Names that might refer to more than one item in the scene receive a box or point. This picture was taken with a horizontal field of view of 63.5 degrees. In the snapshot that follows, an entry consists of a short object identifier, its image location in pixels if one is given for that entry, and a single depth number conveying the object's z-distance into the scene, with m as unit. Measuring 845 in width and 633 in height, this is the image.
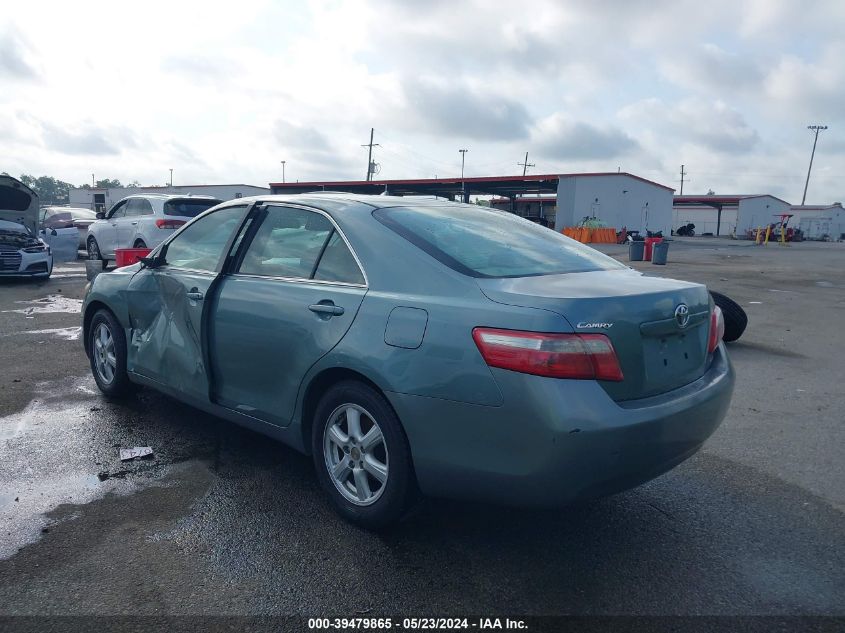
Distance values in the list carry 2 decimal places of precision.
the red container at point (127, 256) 8.55
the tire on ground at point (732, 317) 7.79
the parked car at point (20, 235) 12.71
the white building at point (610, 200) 45.84
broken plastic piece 4.14
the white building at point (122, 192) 52.81
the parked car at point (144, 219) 13.65
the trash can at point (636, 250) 25.14
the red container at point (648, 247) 24.80
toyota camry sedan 2.64
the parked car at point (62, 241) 17.88
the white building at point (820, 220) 71.31
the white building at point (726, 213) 70.19
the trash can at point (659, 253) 22.73
